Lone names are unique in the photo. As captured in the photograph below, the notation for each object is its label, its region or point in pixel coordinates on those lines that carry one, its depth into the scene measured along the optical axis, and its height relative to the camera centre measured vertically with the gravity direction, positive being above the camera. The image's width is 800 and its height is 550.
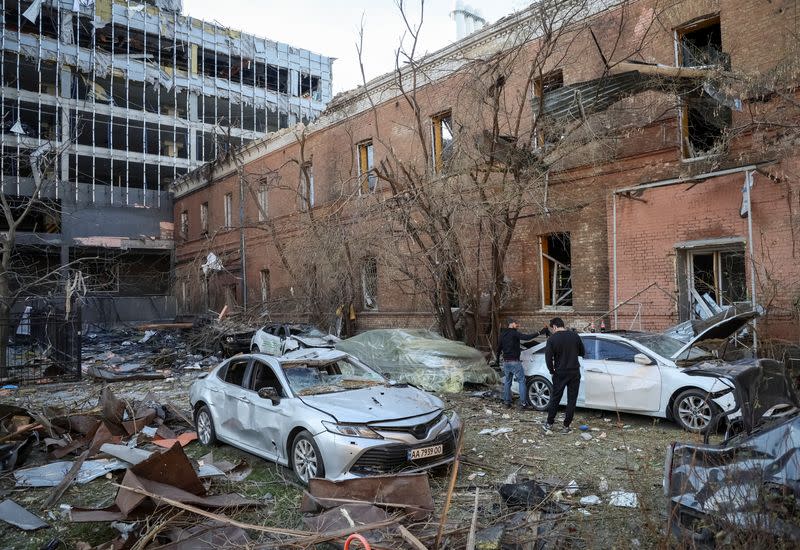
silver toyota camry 5.81 -1.53
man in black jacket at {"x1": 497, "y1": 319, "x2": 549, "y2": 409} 10.00 -1.32
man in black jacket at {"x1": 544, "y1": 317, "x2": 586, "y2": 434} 8.22 -1.24
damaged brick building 10.85 +2.09
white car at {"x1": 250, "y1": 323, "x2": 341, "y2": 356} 15.29 -1.59
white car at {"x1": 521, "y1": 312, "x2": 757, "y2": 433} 7.70 -1.51
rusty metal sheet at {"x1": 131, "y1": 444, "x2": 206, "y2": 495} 5.10 -1.70
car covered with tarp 11.83 -1.74
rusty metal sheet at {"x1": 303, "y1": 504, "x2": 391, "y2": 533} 4.39 -1.90
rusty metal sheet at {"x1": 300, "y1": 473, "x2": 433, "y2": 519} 4.90 -1.86
